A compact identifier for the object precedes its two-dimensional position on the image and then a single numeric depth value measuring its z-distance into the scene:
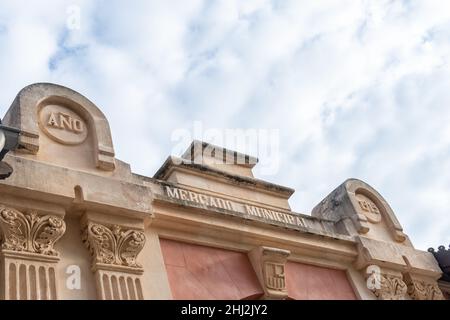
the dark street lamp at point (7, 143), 4.87
